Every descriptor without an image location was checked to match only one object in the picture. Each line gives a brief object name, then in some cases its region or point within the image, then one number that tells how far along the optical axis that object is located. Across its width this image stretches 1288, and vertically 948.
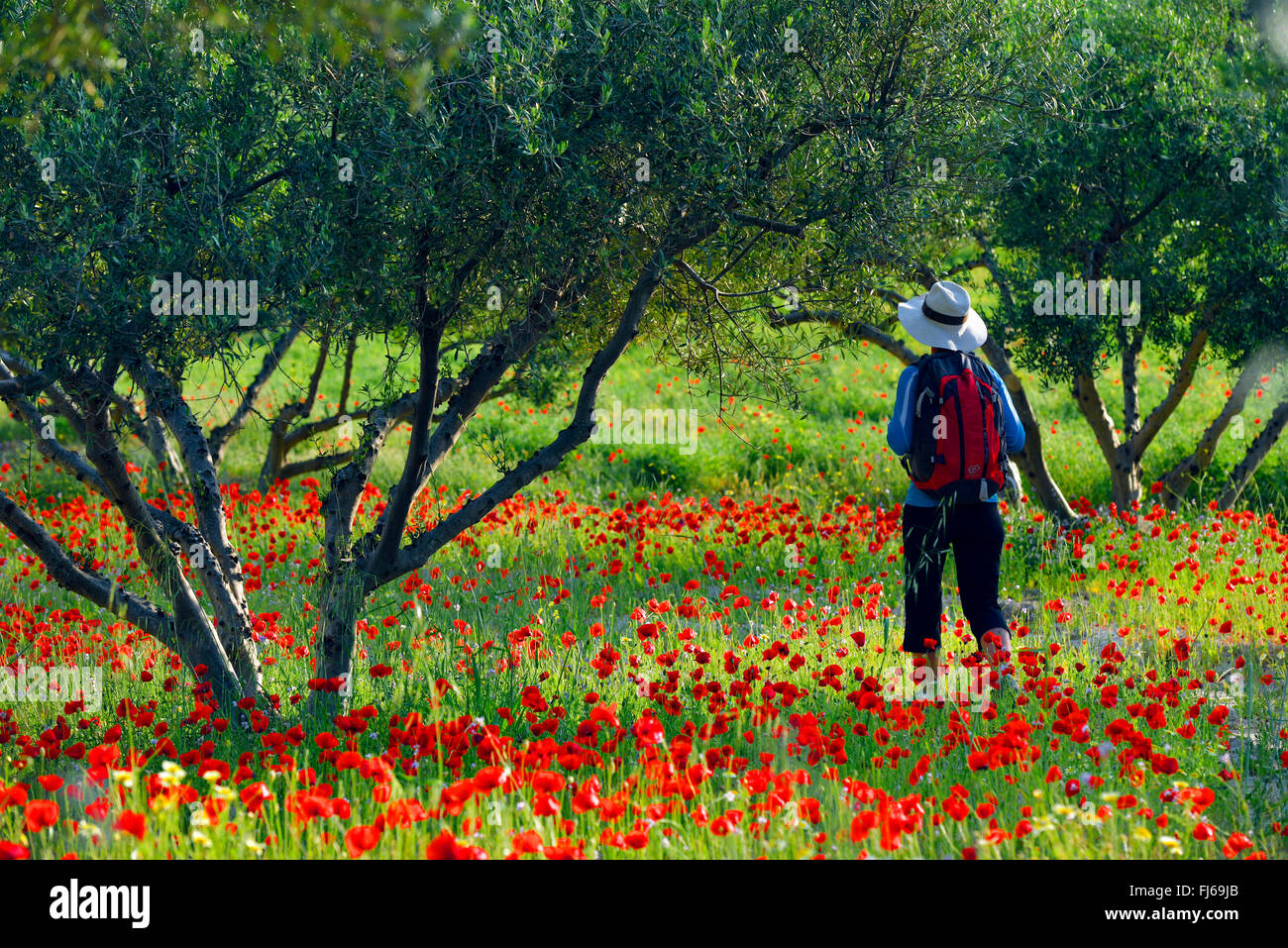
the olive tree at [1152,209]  18.81
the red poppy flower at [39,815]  6.05
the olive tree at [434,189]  8.61
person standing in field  10.94
